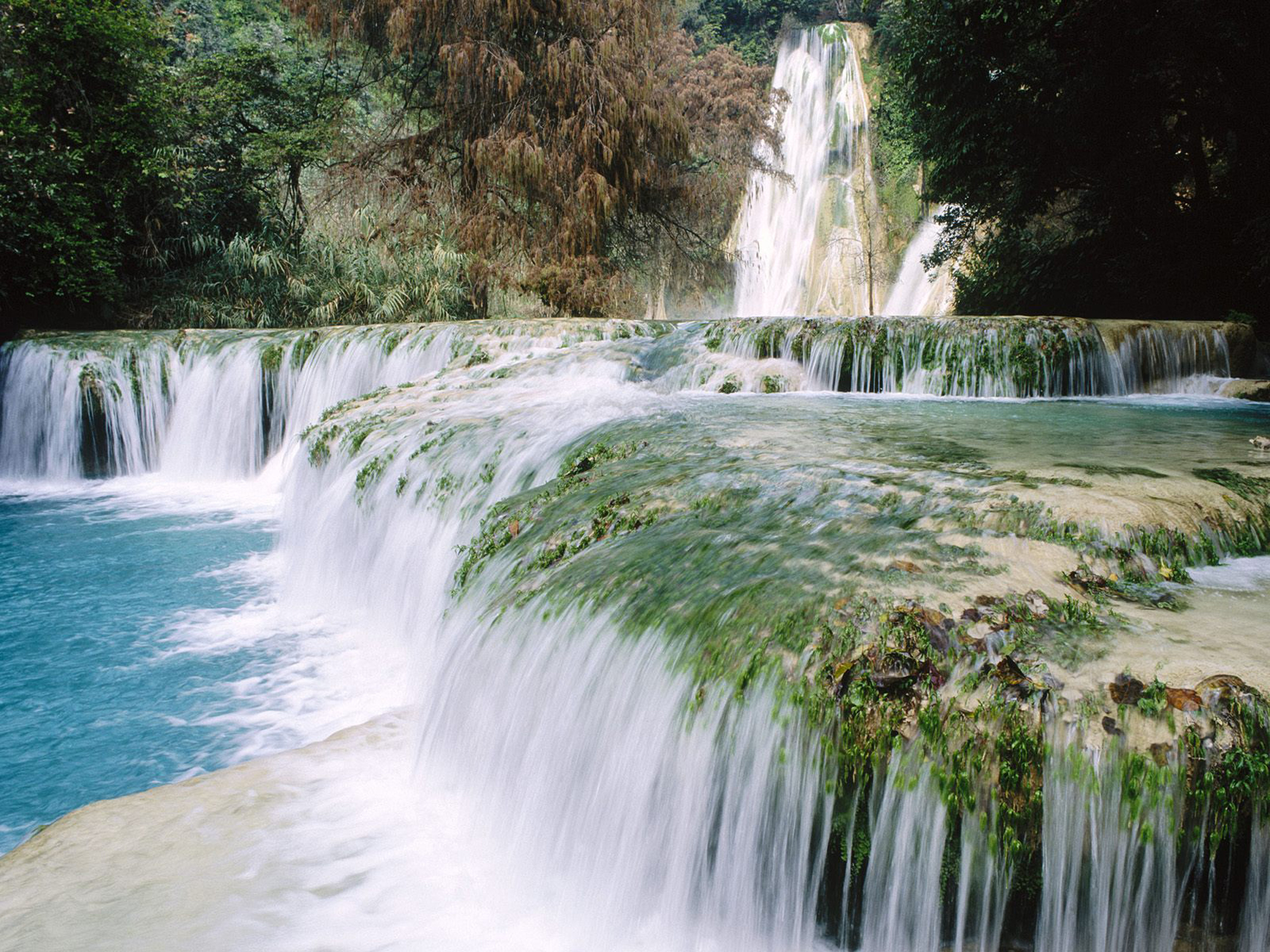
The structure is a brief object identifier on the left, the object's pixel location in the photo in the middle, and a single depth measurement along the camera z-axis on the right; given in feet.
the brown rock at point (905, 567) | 9.20
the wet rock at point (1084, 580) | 8.91
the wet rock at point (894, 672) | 7.46
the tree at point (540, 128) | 54.85
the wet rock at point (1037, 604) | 8.19
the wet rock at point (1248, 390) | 26.03
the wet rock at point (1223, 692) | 6.53
